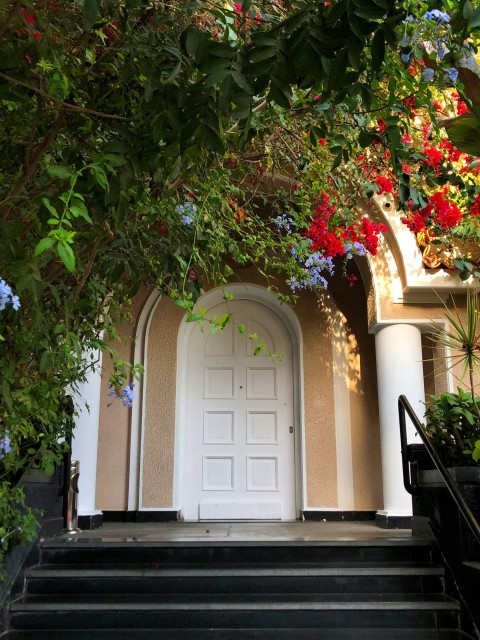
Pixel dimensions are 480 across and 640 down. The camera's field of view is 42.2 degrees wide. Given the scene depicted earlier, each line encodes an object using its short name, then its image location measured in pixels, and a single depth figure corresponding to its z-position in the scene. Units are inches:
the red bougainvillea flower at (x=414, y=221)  197.7
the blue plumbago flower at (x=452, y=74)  109.2
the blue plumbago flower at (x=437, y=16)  95.4
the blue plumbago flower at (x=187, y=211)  110.7
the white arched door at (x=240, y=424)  255.3
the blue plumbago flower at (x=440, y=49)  105.3
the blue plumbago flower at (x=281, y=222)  166.6
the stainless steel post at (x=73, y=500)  193.0
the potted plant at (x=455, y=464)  147.1
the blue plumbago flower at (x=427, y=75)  107.7
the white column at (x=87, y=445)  216.2
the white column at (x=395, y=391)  217.6
